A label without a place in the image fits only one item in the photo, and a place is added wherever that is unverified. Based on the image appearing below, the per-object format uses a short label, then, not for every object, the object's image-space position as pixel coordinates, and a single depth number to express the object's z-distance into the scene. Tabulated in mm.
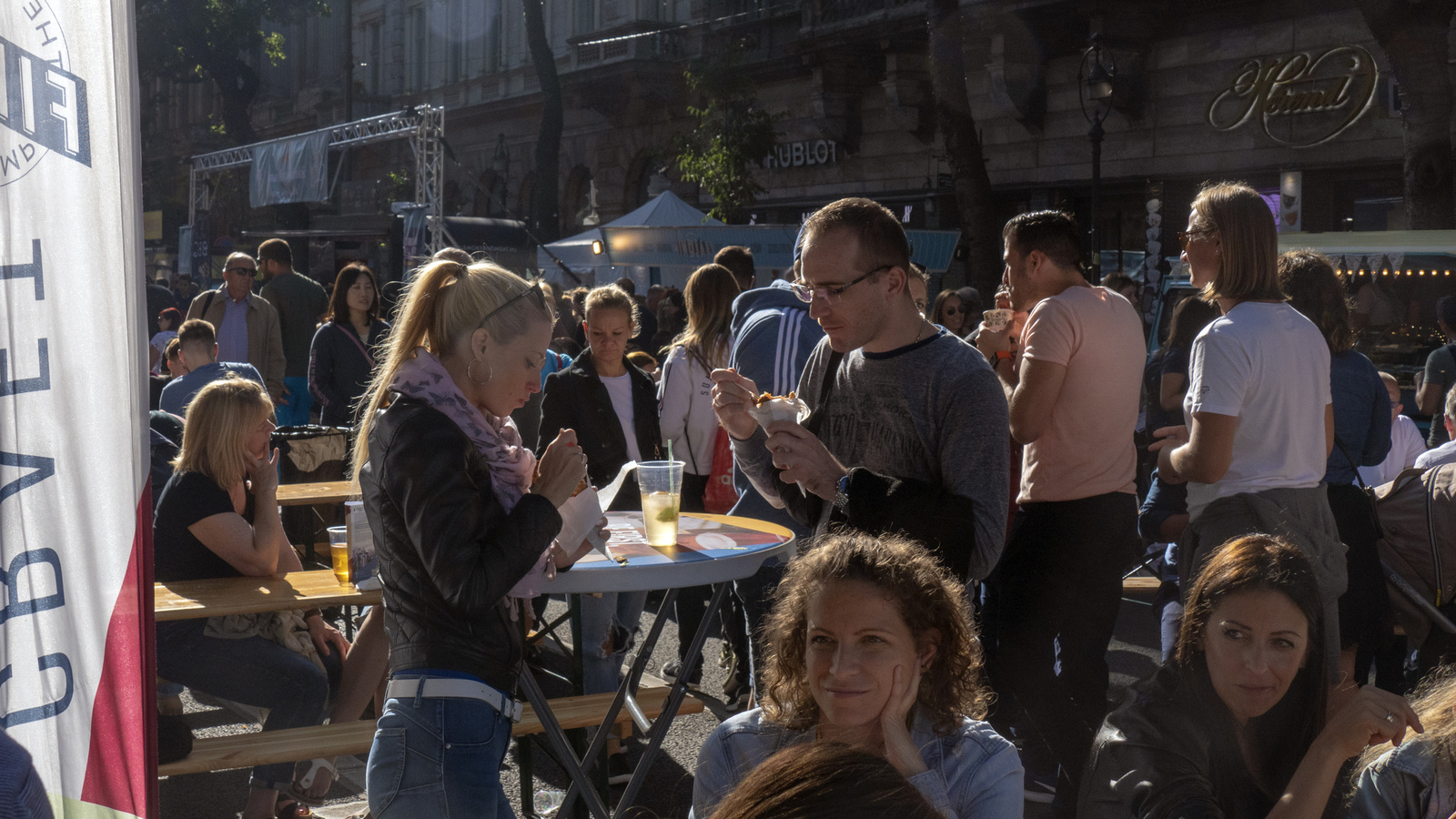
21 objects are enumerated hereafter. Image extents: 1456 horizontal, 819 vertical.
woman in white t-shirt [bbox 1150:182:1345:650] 3432
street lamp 14086
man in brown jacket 9023
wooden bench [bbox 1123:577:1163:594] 5379
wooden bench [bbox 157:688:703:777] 3521
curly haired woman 2123
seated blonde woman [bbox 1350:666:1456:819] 2184
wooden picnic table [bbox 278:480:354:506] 5855
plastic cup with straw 3432
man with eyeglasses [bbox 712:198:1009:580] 2668
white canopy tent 17766
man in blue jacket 4602
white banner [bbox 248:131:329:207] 21281
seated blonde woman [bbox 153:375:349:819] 3922
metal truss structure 16875
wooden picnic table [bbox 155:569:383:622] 3660
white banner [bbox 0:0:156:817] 1783
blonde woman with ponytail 2293
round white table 3045
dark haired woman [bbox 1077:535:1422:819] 2340
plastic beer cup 3941
